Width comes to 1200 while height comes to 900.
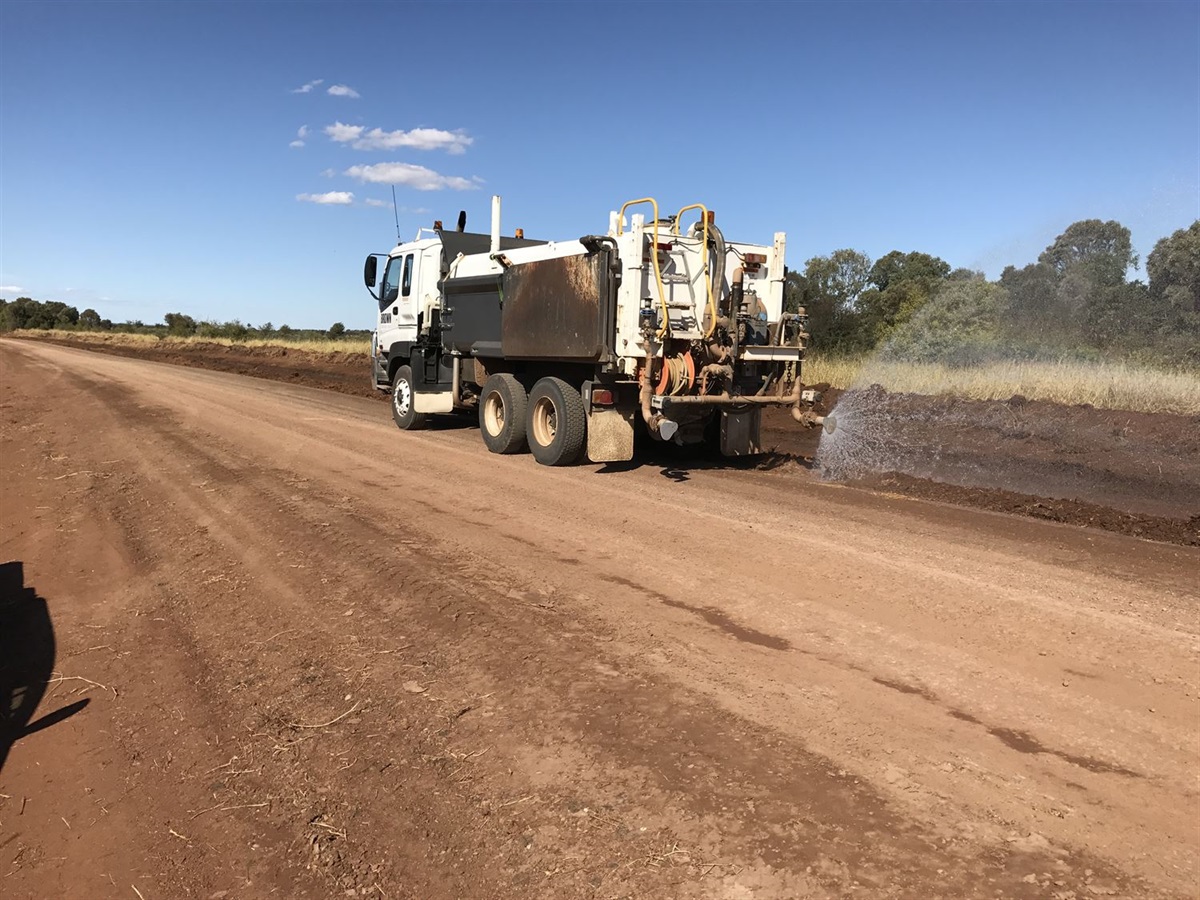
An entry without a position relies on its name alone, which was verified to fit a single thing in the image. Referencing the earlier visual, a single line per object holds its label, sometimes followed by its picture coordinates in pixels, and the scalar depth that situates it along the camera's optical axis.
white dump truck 9.38
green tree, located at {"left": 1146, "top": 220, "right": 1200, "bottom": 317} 20.20
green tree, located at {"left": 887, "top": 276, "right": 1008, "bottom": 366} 19.36
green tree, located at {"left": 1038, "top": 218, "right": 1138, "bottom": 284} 21.69
